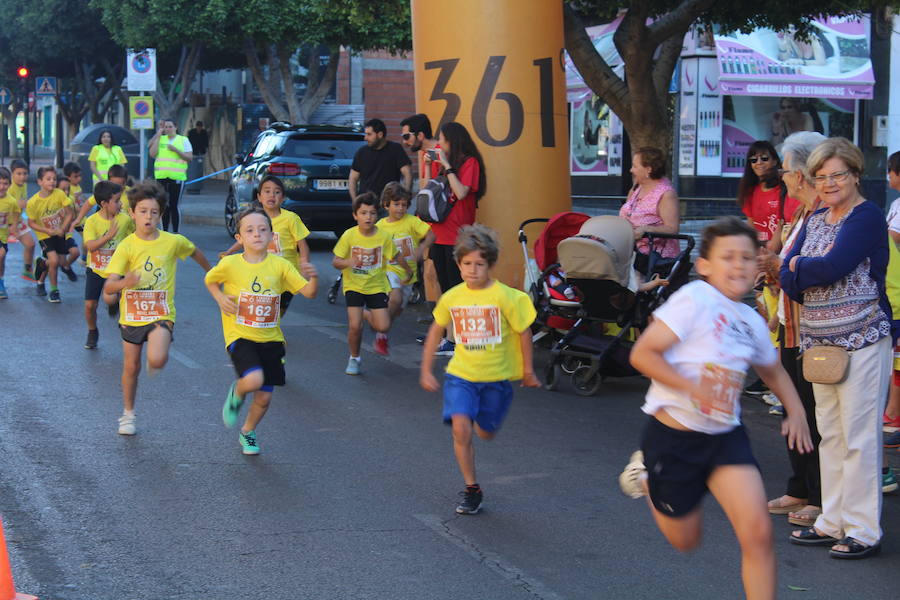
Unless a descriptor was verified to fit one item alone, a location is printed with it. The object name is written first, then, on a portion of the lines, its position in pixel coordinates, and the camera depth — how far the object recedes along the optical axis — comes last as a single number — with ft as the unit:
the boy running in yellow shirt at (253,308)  23.57
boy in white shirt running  14.15
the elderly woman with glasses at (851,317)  17.74
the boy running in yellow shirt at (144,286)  25.09
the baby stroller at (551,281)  30.53
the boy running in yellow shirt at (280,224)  32.53
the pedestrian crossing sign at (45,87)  133.49
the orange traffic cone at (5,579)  14.48
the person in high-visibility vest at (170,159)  66.39
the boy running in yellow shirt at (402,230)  33.76
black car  60.29
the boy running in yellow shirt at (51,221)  44.24
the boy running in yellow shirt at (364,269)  31.76
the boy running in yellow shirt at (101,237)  34.74
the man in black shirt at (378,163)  43.21
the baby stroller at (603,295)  28.73
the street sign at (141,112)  82.17
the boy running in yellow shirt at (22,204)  46.60
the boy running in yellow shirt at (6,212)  44.45
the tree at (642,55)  44.14
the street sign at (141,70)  81.82
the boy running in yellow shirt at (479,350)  19.93
